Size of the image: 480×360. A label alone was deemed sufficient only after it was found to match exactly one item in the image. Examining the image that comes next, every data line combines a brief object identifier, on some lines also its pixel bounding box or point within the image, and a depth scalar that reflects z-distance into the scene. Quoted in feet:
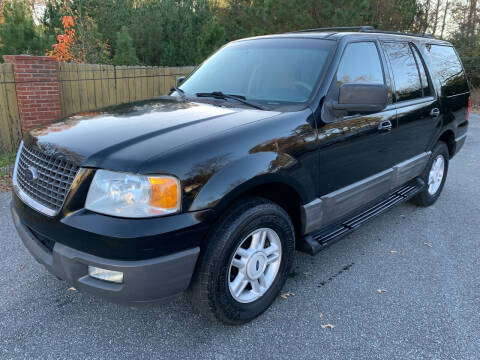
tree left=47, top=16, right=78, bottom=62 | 39.75
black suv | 6.89
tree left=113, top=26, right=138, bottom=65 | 38.29
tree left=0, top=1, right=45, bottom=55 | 31.35
